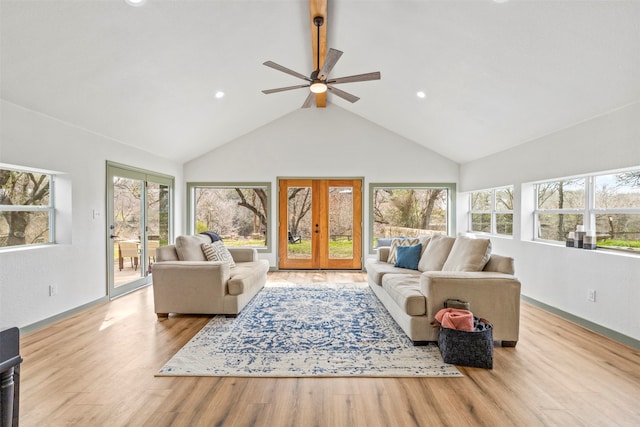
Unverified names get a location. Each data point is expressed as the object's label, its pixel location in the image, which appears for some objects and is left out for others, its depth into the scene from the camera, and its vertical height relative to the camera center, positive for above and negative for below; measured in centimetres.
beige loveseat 381 -88
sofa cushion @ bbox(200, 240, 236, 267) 434 -55
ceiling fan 306 +135
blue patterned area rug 256 -121
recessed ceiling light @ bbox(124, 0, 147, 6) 271 +170
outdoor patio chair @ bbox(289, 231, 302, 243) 720 -60
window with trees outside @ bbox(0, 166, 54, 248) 339 +4
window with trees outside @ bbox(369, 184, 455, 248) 713 +0
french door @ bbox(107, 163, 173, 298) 480 -21
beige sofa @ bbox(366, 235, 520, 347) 301 -77
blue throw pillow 459 -64
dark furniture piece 88 -45
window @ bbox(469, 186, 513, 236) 552 +0
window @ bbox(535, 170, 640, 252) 336 +3
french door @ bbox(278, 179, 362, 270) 711 -28
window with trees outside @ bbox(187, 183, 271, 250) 720 -8
